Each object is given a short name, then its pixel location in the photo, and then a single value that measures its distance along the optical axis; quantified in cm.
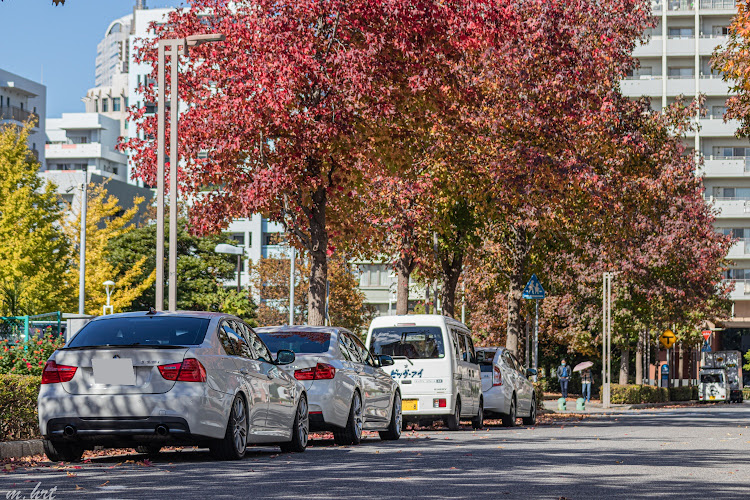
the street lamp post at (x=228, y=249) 5184
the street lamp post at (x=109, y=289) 6156
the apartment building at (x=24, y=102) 9856
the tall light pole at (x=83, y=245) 5676
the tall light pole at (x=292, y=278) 6158
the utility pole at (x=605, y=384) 4897
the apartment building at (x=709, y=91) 9969
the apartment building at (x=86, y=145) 13700
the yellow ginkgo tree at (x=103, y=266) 6644
